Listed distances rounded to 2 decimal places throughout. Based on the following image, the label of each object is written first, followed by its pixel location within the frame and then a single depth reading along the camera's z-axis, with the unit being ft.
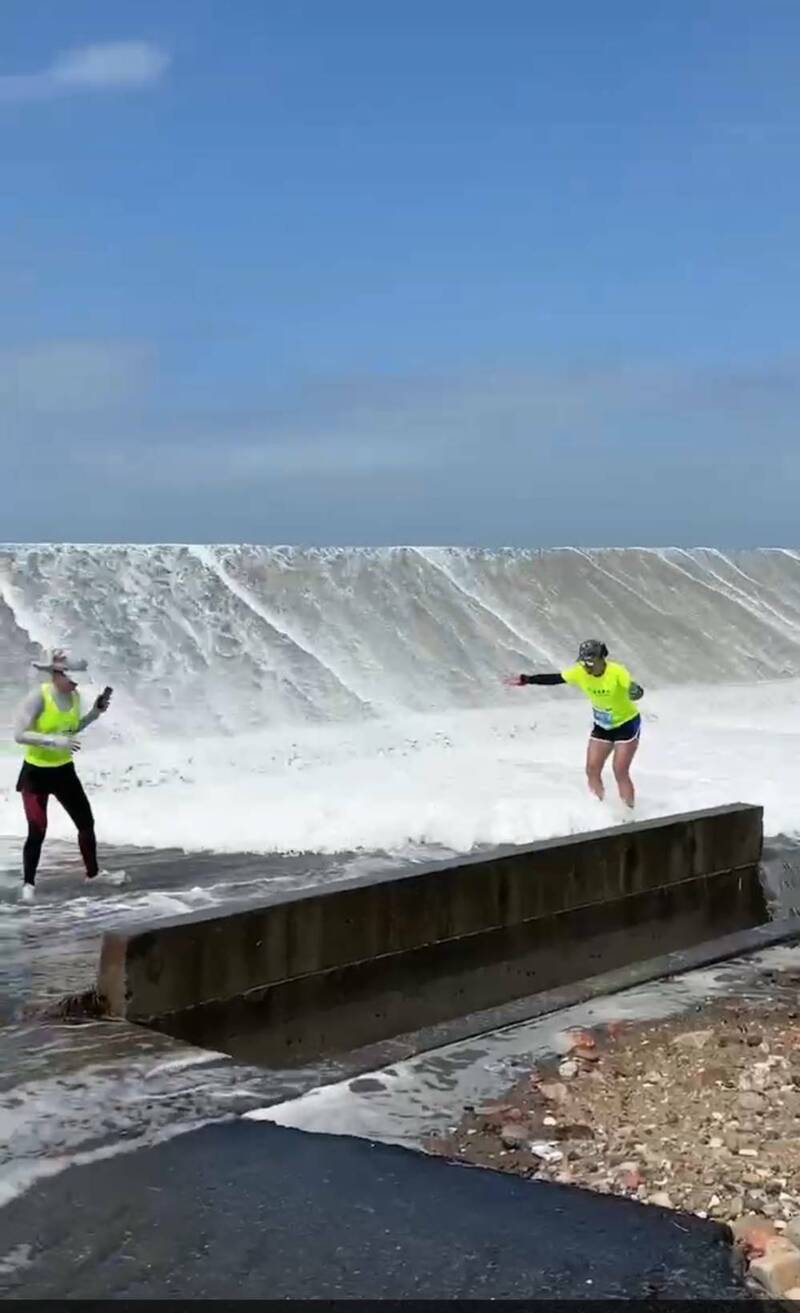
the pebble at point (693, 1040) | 19.15
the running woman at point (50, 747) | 27.99
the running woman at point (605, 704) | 36.19
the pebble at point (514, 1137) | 15.58
